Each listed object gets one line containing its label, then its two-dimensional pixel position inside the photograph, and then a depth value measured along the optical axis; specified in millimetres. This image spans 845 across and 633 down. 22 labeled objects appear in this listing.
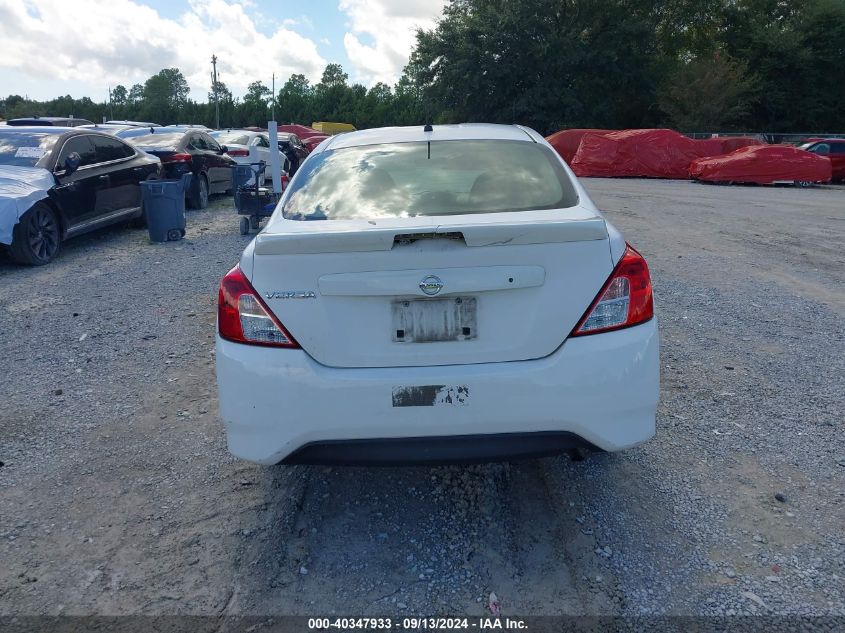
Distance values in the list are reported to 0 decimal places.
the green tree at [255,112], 85750
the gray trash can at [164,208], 10188
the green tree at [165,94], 106875
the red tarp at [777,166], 21734
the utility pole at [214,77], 79288
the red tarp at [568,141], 28859
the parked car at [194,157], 13266
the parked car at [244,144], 17250
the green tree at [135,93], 136488
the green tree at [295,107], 85188
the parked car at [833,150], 23391
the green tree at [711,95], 39625
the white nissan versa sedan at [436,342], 2691
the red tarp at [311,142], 28644
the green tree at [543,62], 44375
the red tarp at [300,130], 40500
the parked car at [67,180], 8625
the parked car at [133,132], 14609
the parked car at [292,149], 21062
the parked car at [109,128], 14945
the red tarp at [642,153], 25094
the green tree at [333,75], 122062
